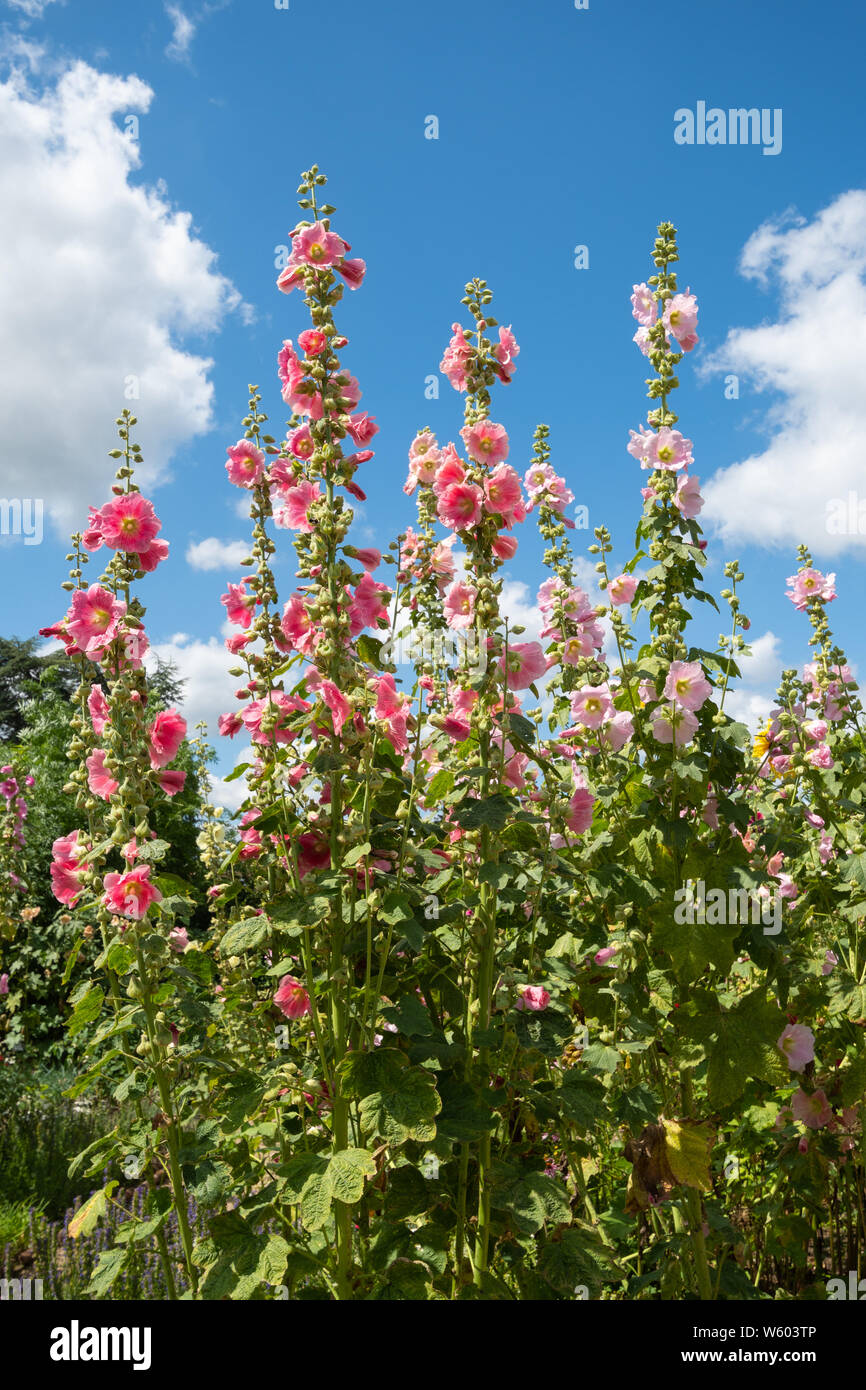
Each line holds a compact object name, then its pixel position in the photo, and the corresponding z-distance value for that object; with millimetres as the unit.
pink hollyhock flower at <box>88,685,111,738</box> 2361
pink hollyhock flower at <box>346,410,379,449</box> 2240
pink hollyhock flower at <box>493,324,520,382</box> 2436
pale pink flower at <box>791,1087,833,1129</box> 3008
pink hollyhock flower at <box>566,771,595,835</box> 2441
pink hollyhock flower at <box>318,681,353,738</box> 1987
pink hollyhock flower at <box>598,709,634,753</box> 2615
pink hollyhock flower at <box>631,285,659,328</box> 2967
